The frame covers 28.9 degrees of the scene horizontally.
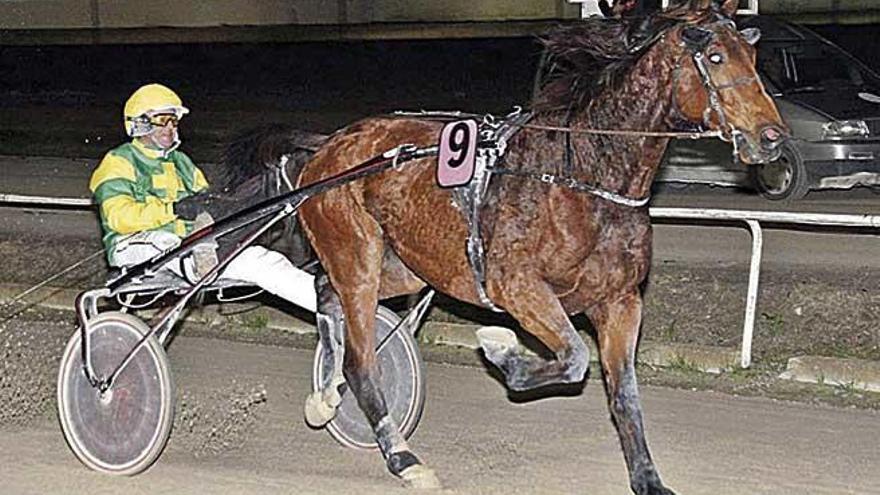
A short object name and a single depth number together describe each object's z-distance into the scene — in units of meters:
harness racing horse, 5.62
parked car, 13.84
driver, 6.96
